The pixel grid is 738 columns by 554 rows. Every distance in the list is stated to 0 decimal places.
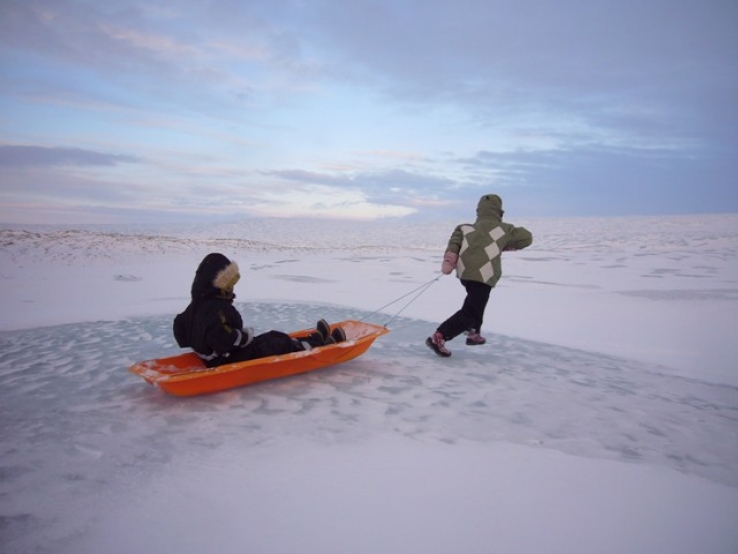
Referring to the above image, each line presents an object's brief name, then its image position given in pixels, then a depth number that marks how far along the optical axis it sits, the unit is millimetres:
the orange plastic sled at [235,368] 3258
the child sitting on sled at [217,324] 3408
